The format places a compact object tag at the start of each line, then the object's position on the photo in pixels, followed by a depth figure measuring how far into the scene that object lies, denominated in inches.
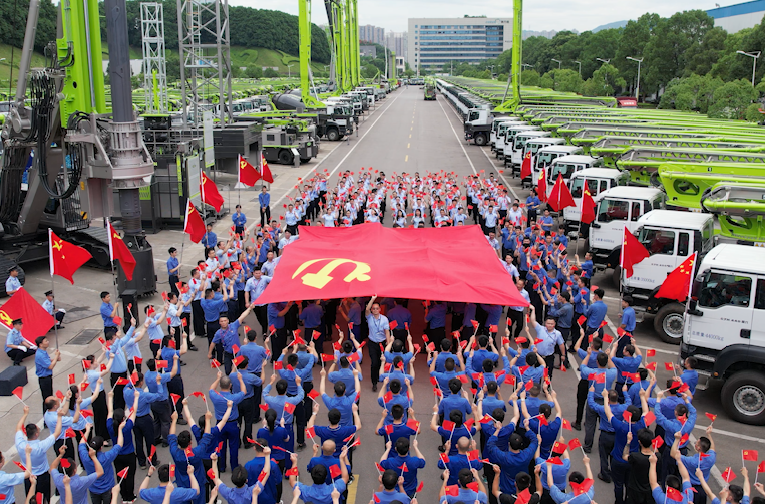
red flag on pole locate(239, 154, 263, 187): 828.6
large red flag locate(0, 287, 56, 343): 432.1
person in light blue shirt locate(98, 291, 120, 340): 461.7
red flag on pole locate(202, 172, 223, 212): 721.6
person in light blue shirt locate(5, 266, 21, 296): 554.9
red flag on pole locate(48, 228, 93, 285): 492.7
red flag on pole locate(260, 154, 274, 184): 874.8
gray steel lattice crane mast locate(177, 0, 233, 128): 1061.8
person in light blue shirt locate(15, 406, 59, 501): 291.7
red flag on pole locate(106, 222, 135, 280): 543.5
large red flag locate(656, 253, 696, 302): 456.1
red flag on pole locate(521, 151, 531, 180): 1028.5
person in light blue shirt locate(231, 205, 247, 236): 748.0
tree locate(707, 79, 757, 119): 1621.6
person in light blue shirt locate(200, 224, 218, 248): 671.8
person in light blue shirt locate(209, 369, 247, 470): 328.5
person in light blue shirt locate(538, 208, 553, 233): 714.9
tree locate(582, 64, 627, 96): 2905.3
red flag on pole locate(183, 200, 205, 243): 613.6
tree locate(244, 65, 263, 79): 5339.6
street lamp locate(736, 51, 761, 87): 1941.4
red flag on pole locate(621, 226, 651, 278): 534.3
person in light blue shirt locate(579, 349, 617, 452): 344.5
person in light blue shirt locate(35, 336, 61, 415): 388.8
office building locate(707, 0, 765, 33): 3489.2
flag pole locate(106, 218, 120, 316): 535.2
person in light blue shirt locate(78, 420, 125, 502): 286.0
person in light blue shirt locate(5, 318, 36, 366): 439.5
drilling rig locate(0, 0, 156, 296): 616.4
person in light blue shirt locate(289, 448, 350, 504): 255.4
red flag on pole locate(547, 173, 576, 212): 761.0
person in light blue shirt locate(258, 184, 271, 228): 851.4
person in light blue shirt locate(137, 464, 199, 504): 258.8
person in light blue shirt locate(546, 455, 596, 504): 253.6
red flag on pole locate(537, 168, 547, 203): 841.5
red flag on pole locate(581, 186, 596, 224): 701.3
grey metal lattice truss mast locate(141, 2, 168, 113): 1503.4
